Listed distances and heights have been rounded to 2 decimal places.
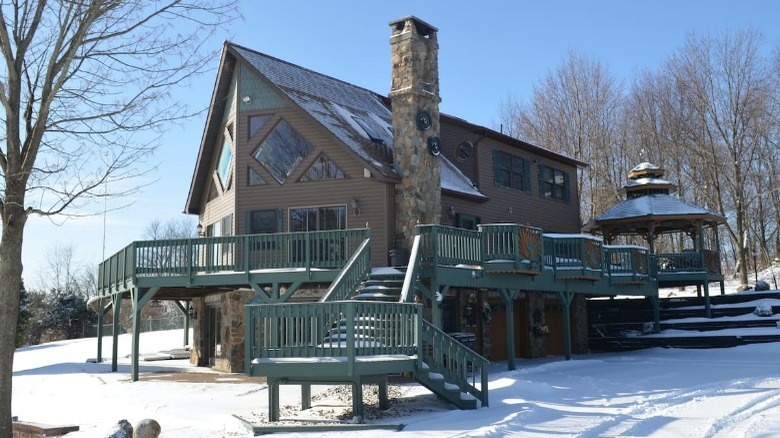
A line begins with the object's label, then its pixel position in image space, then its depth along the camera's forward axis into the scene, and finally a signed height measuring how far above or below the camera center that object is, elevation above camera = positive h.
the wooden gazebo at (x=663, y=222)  29.81 +3.27
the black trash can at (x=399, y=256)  20.41 +1.41
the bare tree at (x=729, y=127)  40.69 +9.54
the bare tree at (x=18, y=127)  12.26 +3.15
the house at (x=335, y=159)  21.38 +4.61
